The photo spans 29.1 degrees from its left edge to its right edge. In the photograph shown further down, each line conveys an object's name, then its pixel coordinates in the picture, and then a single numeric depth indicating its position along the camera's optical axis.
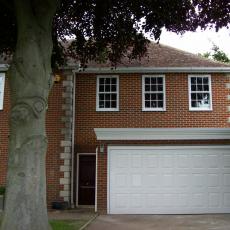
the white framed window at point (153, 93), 19.16
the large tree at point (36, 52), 9.80
